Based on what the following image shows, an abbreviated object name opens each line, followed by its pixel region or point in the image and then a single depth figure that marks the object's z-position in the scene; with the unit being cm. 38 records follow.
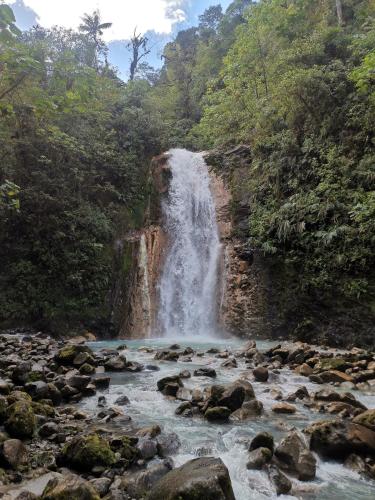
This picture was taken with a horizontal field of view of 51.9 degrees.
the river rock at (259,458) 374
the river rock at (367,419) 423
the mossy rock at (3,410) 426
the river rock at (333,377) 687
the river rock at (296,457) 363
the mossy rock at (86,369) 712
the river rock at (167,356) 891
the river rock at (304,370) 735
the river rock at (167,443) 404
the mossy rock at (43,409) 472
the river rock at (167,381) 628
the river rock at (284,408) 532
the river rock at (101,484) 318
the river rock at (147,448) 386
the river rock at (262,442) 404
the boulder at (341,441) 392
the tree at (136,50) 3691
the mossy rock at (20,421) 407
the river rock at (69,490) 285
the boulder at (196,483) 277
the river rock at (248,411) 507
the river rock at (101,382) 633
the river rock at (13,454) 346
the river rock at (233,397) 527
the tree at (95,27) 3566
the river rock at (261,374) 689
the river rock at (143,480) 322
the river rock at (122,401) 560
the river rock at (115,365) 760
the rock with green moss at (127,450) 374
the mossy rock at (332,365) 740
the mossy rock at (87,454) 355
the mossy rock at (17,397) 470
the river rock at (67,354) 741
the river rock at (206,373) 723
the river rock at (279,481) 338
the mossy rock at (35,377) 589
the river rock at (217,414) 499
